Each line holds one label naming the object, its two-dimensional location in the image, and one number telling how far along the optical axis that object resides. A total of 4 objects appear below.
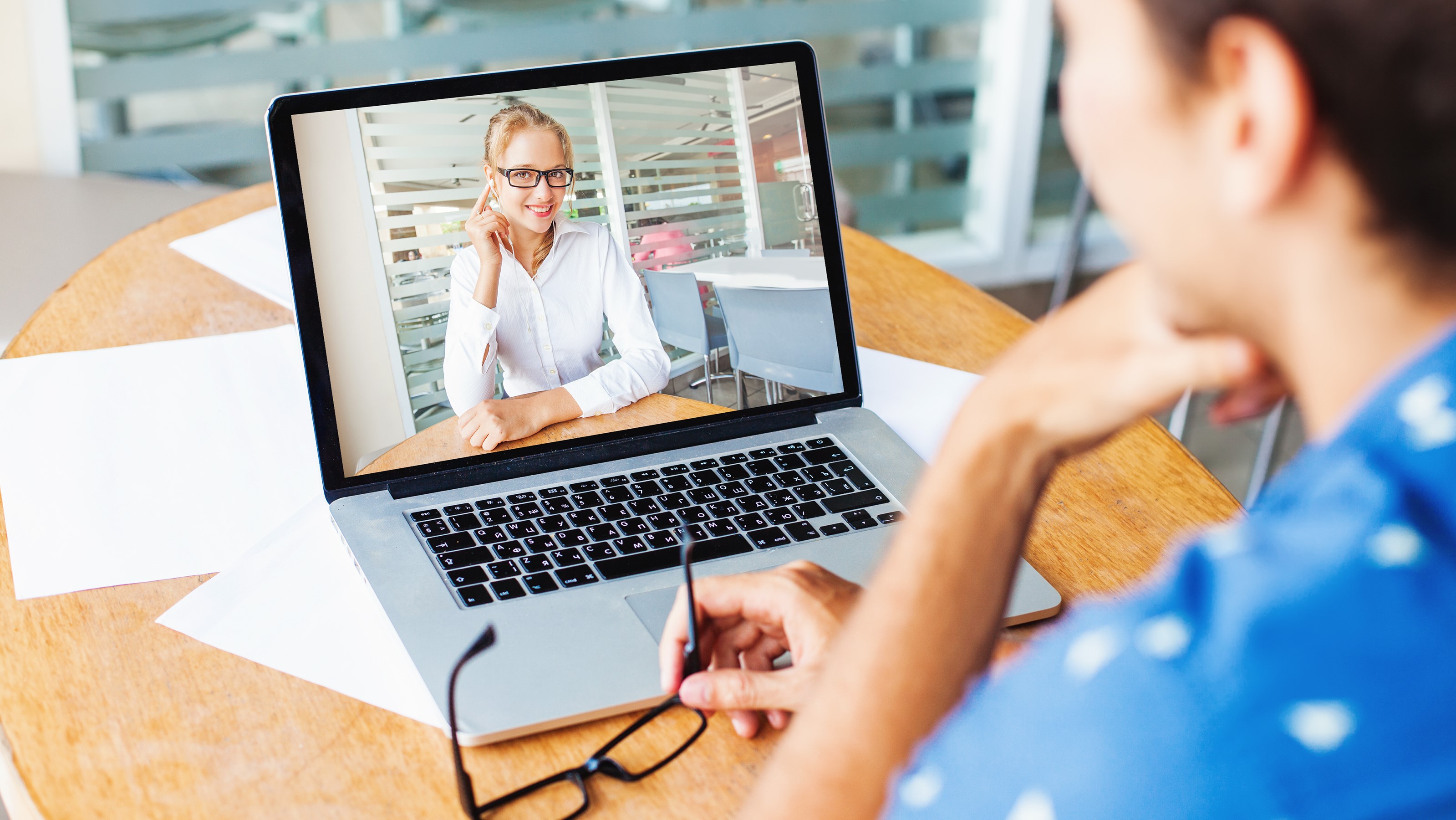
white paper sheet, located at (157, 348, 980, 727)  0.60
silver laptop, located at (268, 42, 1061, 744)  0.67
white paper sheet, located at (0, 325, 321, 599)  0.70
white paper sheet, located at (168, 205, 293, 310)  1.08
